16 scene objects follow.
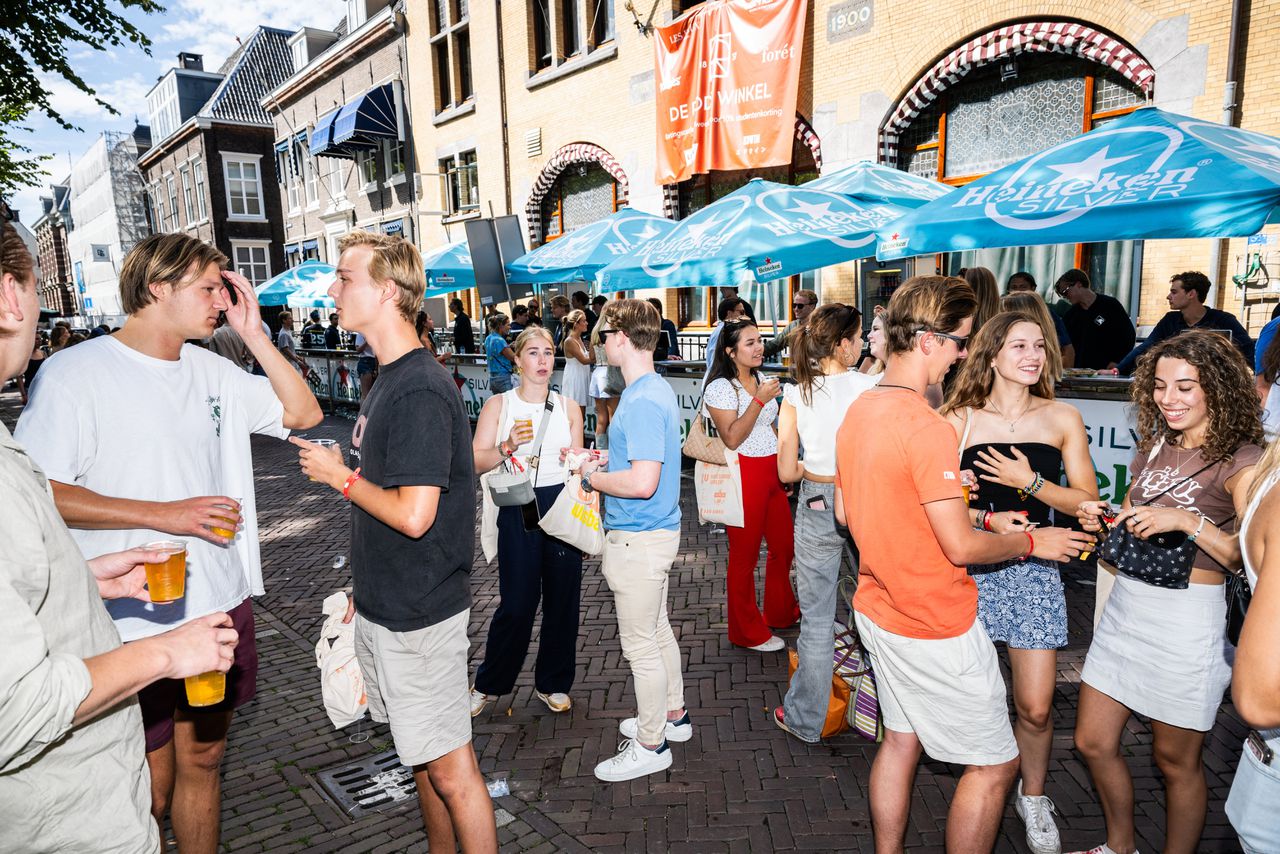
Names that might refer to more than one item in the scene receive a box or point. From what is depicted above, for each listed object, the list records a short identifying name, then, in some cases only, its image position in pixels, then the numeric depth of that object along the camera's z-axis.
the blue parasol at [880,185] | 7.89
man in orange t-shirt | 2.22
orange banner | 11.73
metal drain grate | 3.32
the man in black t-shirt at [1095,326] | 7.44
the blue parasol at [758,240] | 6.67
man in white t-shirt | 2.29
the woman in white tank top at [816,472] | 3.50
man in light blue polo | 3.08
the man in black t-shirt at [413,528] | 2.26
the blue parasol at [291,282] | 14.48
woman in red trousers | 4.22
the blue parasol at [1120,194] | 4.03
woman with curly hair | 2.35
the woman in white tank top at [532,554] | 3.81
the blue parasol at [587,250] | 9.22
